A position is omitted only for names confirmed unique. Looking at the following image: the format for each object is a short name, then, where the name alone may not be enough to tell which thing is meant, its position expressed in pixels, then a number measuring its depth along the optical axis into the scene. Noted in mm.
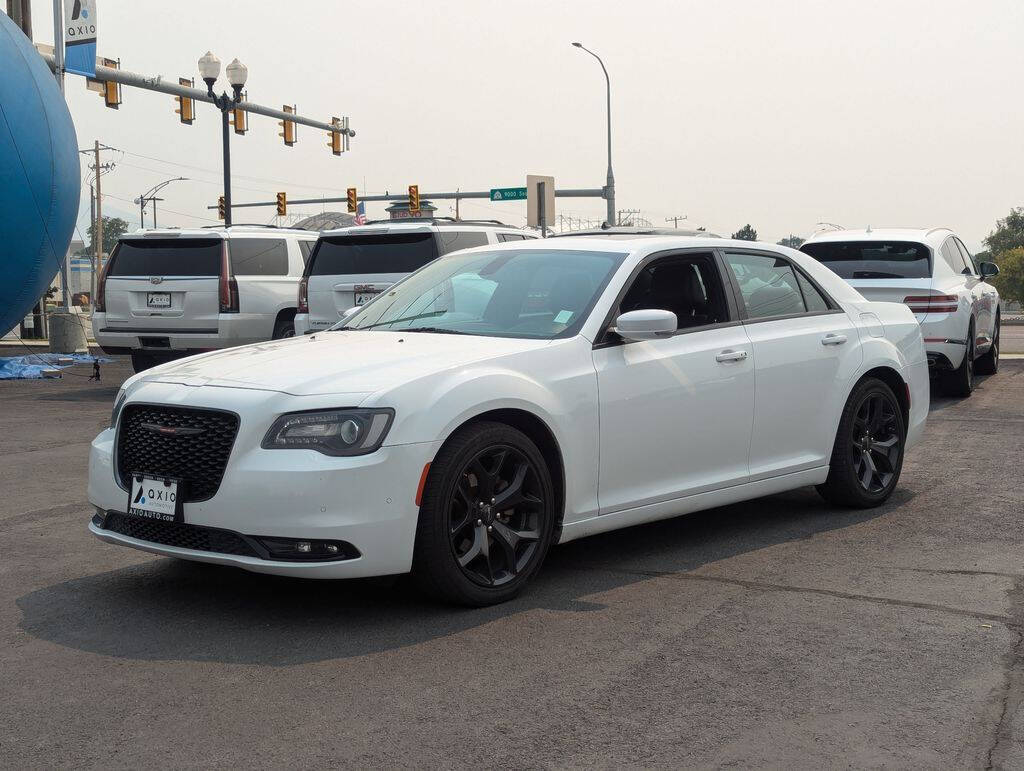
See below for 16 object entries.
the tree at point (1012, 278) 121562
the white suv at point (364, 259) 13406
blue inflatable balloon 15836
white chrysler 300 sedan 4879
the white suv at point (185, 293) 15523
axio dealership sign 22812
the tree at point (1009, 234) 163375
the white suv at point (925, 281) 12984
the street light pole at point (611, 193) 46469
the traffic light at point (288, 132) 34906
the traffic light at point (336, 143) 37812
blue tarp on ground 18438
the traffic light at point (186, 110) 29652
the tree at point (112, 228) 177000
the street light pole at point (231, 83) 25656
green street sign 50375
